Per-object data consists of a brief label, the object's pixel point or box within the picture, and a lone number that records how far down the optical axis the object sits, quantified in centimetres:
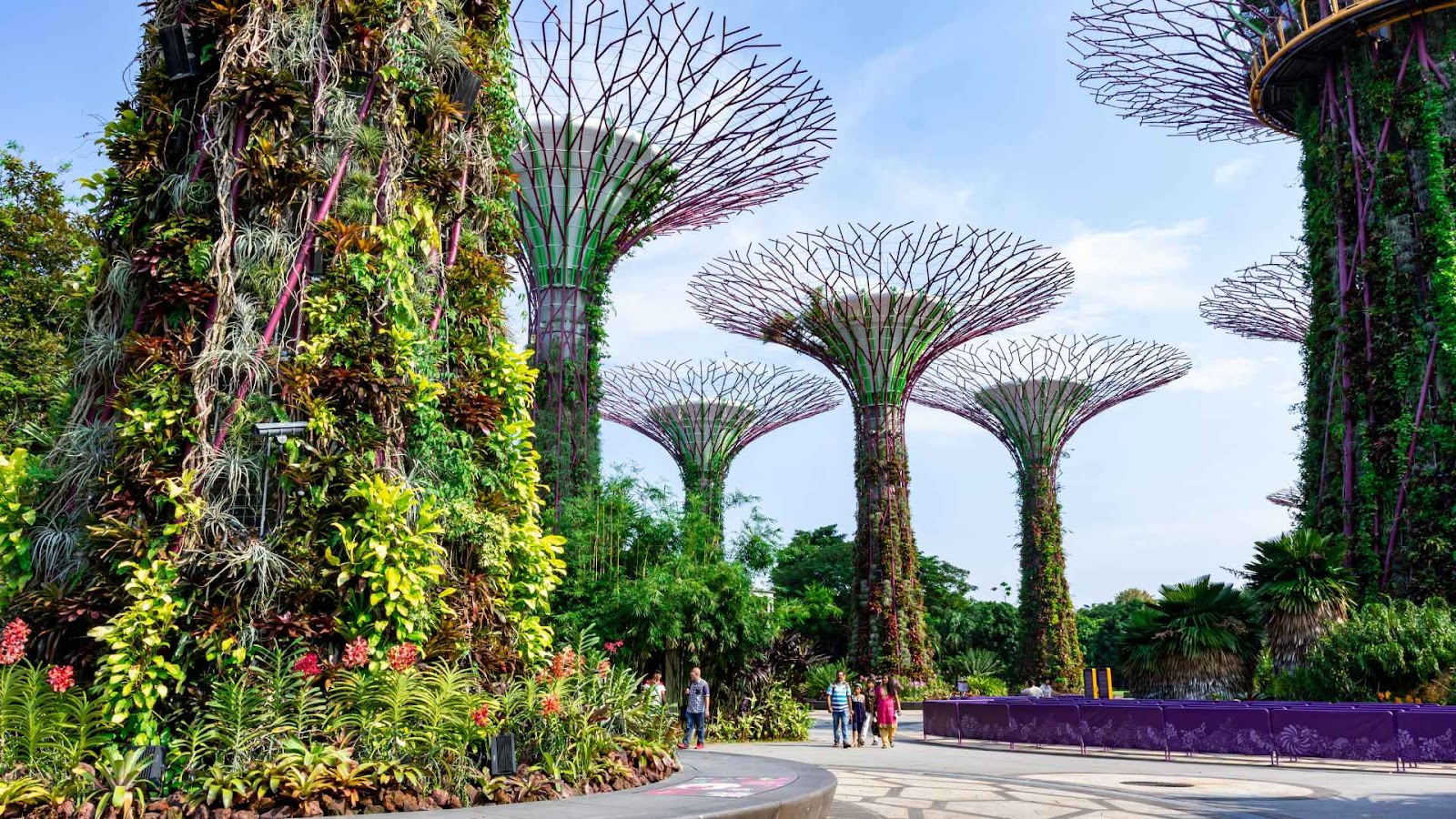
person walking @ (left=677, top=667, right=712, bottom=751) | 1495
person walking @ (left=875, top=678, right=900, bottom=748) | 1809
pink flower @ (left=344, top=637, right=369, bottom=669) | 634
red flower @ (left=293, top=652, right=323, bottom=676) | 614
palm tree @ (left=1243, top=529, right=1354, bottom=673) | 1725
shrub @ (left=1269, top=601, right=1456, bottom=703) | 1524
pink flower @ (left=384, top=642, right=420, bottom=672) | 627
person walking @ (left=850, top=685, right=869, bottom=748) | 1877
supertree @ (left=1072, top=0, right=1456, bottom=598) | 1850
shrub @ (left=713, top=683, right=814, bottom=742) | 1938
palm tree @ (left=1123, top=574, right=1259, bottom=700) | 1869
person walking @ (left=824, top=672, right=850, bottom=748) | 1797
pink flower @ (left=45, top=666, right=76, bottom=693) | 564
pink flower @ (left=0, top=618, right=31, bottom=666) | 562
